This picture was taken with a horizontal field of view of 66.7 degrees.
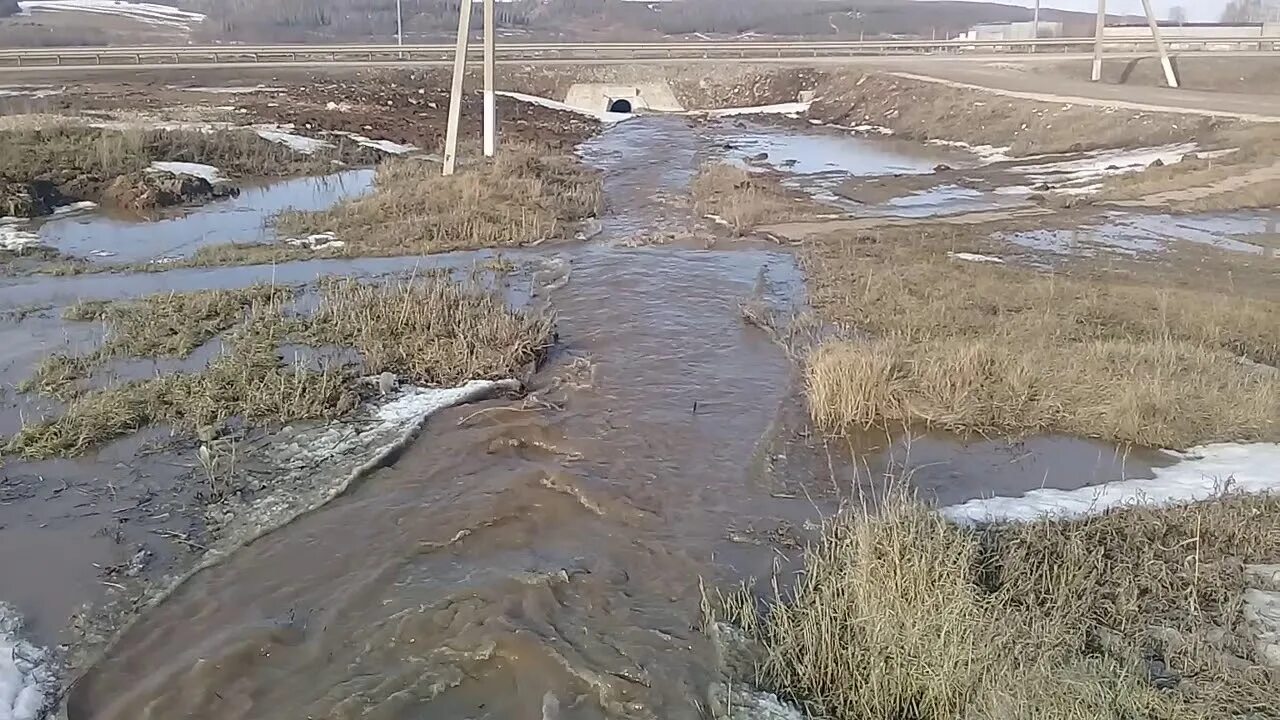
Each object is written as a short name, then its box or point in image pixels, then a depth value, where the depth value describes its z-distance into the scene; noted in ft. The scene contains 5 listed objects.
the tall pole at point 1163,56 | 136.15
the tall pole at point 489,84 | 77.30
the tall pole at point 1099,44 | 142.20
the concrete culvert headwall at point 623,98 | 174.91
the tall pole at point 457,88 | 69.92
